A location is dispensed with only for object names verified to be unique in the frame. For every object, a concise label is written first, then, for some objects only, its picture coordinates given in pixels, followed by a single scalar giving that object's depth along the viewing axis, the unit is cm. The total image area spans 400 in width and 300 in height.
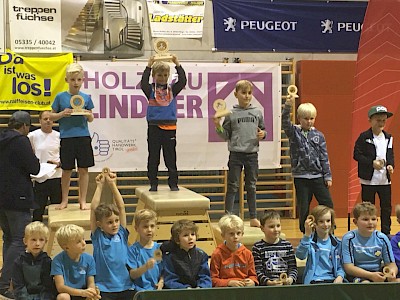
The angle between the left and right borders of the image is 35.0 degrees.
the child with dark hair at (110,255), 399
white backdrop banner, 757
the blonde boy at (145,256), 402
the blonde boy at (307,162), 539
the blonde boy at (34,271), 391
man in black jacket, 480
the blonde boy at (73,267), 381
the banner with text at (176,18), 778
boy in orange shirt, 405
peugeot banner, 803
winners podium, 485
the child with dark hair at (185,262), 399
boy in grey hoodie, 530
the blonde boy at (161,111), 527
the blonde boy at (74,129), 508
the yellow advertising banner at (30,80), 733
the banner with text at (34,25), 735
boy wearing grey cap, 590
